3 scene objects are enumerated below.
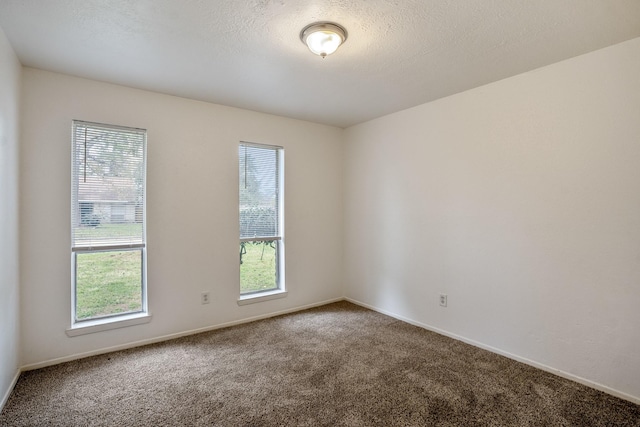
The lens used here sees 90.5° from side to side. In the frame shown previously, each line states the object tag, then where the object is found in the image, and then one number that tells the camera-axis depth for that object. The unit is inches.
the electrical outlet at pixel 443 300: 131.7
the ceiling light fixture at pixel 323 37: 79.5
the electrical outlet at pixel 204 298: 136.2
